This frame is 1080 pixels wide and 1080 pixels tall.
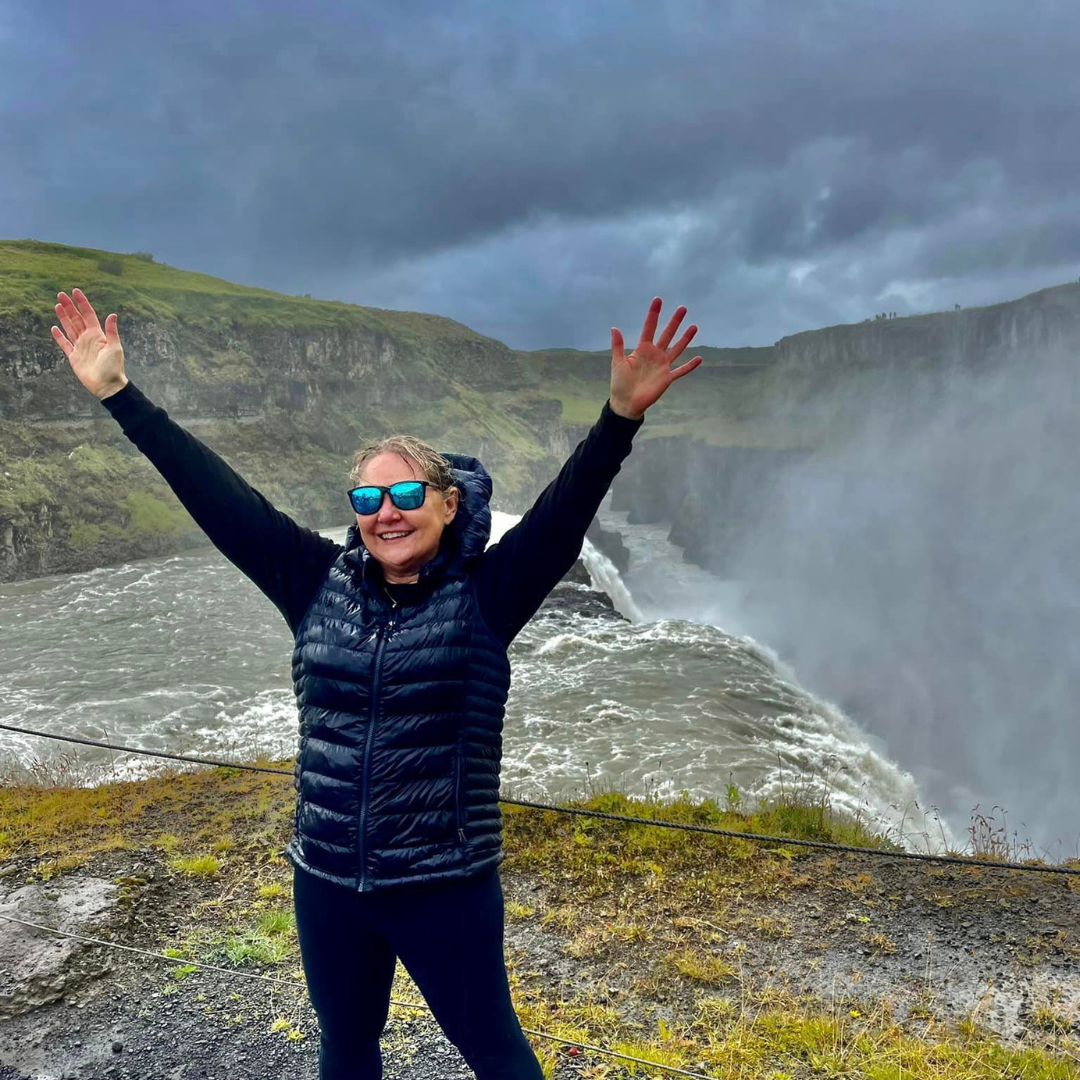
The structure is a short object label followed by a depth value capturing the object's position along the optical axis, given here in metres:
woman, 1.94
